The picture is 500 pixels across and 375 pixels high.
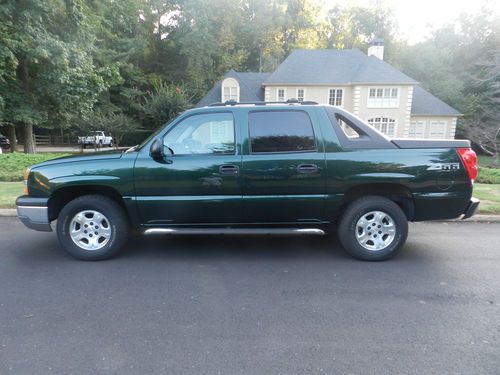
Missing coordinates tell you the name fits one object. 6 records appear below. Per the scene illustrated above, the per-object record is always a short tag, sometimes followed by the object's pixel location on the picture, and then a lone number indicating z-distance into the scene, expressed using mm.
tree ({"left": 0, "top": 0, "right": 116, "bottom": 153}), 17031
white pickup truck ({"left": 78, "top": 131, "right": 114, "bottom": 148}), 31716
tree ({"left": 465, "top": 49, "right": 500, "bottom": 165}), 24484
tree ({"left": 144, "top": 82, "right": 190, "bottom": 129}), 29156
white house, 31875
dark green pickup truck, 4234
